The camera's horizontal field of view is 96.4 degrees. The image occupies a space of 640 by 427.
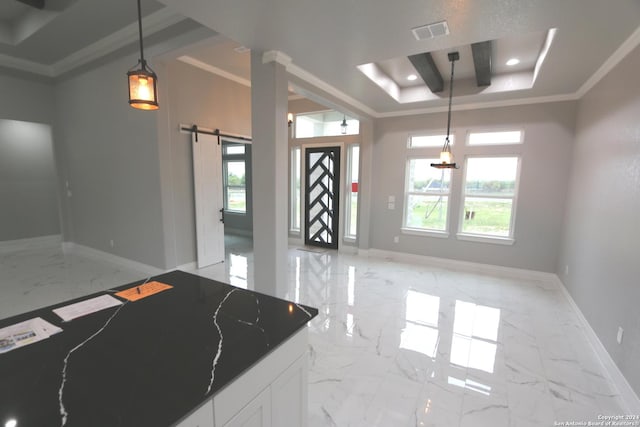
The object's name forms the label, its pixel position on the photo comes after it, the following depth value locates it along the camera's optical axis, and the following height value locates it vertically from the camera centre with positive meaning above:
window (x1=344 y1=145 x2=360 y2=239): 6.00 -0.21
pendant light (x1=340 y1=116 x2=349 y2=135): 5.87 +1.18
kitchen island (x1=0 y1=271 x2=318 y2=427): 0.85 -0.67
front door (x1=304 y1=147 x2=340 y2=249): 6.18 -0.28
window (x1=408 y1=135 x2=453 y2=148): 5.16 +0.81
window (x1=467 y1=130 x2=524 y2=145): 4.60 +0.80
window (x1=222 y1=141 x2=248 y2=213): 7.52 +0.11
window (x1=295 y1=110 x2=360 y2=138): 5.98 +1.27
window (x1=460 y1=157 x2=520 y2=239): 4.72 -0.17
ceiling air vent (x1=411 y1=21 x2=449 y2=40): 2.43 +1.35
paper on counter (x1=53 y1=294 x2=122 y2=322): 1.39 -0.66
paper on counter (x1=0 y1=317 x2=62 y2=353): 1.13 -0.66
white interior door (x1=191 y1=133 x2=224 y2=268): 4.66 -0.29
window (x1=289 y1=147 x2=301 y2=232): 6.55 -0.20
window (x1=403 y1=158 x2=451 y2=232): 5.26 -0.21
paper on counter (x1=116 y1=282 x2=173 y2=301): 1.62 -0.66
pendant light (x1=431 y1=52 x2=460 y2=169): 3.62 +0.33
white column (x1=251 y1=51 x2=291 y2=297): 3.07 +0.14
